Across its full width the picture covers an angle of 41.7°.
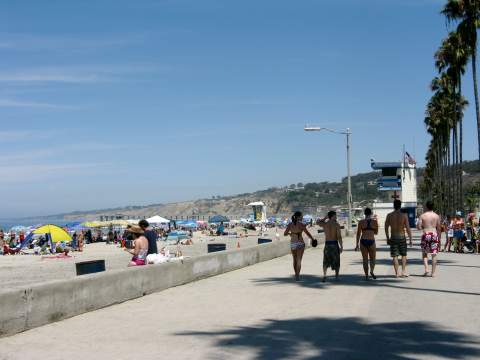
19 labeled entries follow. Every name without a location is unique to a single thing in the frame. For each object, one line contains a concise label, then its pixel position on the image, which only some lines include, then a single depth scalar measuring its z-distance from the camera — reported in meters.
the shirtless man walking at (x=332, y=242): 14.36
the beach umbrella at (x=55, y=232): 38.24
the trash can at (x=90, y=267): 14.07
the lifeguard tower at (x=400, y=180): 77.81
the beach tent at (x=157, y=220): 65.13
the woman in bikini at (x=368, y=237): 14.51
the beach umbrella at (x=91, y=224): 61.51
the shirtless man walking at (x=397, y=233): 14.29
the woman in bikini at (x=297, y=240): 15.01
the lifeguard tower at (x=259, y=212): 86.19
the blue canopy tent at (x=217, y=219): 80.38
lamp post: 45.78
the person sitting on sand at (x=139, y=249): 13.86
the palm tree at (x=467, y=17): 33.53
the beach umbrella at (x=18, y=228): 71.97
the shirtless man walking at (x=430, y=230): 14.43
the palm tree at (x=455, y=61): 39.41
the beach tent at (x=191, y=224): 90.69
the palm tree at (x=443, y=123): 57.50
